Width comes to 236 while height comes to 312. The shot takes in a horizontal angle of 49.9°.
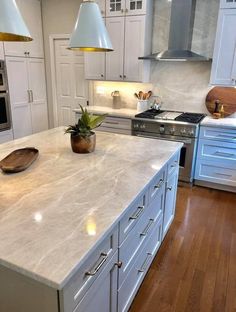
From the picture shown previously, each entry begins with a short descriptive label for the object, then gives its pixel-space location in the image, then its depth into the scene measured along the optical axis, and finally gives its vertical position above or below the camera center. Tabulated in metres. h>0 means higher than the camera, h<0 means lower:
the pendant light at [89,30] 1.68 +0.31
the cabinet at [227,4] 3.07 +0.92
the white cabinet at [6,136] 4.15 -0.94
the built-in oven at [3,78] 3.94 -0.01
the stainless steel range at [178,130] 3.43 -0.66
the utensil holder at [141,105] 4.09 -0.39
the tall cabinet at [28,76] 4.20 +0.02
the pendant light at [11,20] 1.14 +0.25
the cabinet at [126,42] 3.57 +0.54
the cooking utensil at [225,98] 3.66 -0.22
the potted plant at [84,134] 1.99 -0.42
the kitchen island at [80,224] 0.91 -0.61
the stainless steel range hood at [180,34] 3.41 +0.63
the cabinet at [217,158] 3.31 -0.99
